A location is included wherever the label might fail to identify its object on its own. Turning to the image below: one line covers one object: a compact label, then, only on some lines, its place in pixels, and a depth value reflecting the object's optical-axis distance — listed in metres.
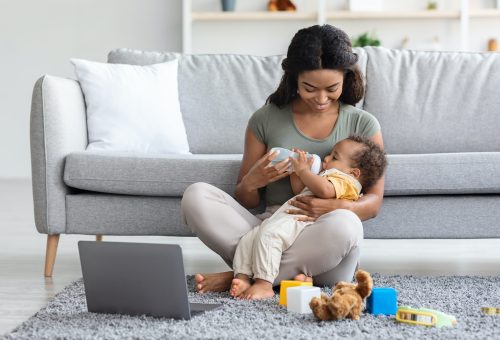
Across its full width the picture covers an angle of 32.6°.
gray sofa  2.76
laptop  1.94
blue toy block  2.05
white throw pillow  3.20
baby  2.30
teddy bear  1.96
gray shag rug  1.85
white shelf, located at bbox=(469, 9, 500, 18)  5.95
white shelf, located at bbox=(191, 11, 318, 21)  6.05
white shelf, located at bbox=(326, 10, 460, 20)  5.96
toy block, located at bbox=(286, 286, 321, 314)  2.06
